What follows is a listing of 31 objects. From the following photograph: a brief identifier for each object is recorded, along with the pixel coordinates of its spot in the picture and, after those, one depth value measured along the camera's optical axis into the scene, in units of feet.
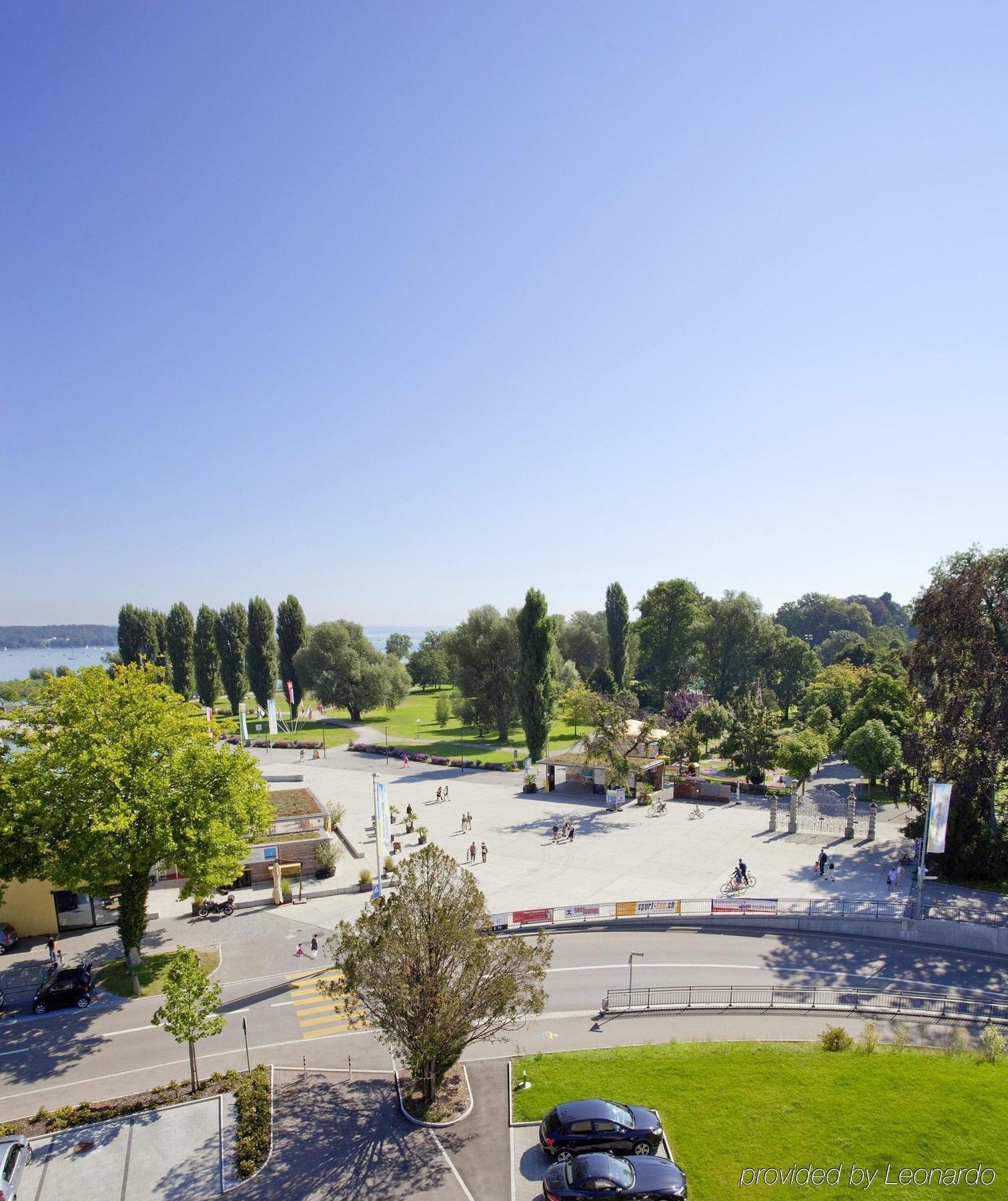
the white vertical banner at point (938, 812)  92.73
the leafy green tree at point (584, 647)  369.71
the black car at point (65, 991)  76.64
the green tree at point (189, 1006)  58.39
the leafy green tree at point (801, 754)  156.15
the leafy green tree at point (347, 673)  283.59
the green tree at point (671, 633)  285.43
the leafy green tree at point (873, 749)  150.10
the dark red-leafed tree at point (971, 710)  108.47
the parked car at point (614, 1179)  46.68
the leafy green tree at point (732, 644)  278.46
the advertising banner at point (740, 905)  95.55
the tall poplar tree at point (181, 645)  313.53
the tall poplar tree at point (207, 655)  312.29
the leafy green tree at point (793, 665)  281.95
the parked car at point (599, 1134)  51.75
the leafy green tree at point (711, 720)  219.00
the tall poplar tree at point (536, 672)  199.00
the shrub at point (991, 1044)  62.49
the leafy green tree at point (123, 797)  74.79
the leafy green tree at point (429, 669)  426.92
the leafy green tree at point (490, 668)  236.43
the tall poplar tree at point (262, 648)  299.38
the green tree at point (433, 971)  56.49
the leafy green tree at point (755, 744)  171.63
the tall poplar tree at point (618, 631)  295.69
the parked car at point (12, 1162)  49.85
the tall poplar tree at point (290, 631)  303.89
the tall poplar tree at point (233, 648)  311.68
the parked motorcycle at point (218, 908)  103.24
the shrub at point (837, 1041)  65.21
